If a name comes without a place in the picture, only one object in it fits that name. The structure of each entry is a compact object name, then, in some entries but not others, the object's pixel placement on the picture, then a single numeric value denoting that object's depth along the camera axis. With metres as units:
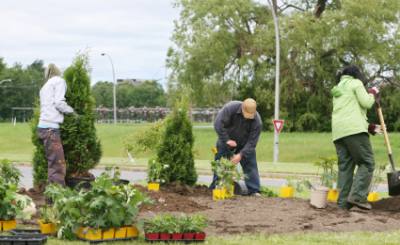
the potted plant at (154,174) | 12.32
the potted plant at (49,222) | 7.65
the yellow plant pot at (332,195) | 11.65
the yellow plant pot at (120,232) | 7.35
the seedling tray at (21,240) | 6.59
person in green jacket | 10.43
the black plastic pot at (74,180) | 11.57
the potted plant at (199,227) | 7.30
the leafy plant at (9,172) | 10.29
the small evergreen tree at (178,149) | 12.75
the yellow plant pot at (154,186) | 12.20
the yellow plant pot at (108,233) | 7.30
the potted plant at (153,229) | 7.27
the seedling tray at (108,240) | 7.22
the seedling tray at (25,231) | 7.07
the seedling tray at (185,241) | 7.30
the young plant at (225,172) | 11.62
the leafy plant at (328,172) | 11.82
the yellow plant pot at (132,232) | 7.42
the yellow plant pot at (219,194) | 11.50
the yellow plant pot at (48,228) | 7.66
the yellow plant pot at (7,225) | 7.89
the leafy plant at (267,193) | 12.65
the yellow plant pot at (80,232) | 7.32
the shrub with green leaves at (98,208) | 7.28
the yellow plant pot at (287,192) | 12.28
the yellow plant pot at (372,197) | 11.58
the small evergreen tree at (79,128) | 12.08
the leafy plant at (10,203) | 7.91
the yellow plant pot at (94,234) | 7.26
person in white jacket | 10.76
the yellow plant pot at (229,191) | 11.72
